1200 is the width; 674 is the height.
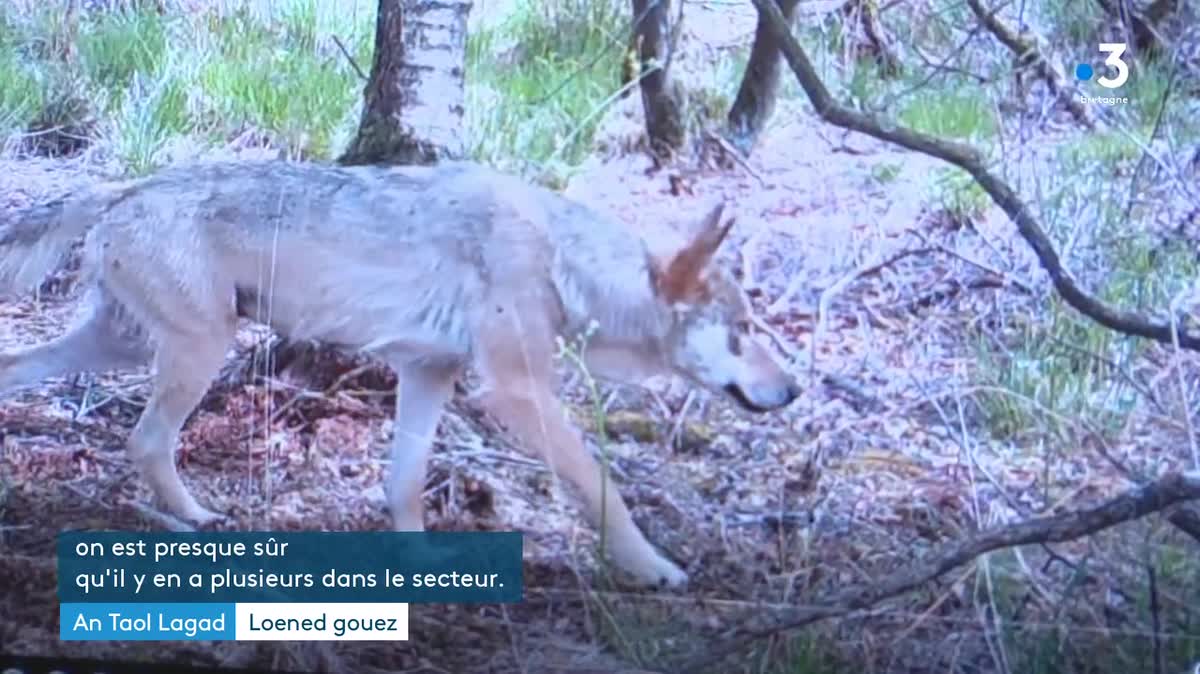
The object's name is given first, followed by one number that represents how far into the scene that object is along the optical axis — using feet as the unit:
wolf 16.37
